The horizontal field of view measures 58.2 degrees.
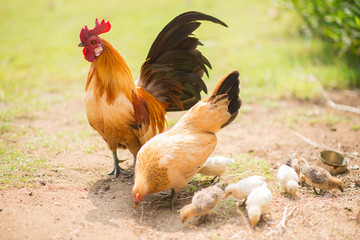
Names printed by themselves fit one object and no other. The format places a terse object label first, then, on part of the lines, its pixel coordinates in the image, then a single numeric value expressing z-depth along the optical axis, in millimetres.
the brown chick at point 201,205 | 3568
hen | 3789
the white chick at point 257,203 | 3592
